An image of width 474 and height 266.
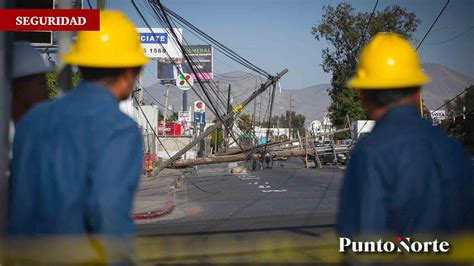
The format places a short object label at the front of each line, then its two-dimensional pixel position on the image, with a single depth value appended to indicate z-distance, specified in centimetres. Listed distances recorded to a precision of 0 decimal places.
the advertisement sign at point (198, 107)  5971
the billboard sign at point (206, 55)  9035
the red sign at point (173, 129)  6306
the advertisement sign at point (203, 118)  5847
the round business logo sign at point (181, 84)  6390
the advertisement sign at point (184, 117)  7214
